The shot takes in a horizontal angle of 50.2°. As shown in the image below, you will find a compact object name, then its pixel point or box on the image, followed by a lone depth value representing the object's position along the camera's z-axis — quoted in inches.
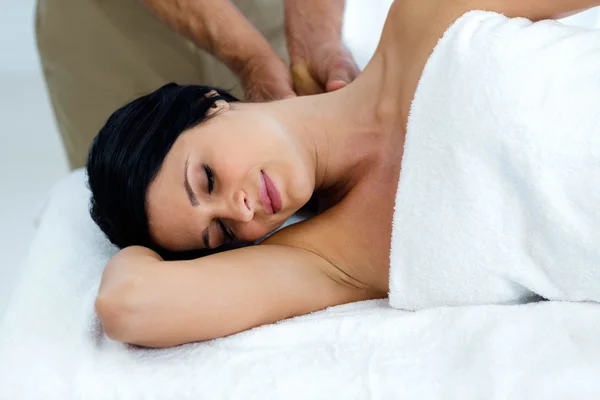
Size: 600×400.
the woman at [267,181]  37.3
